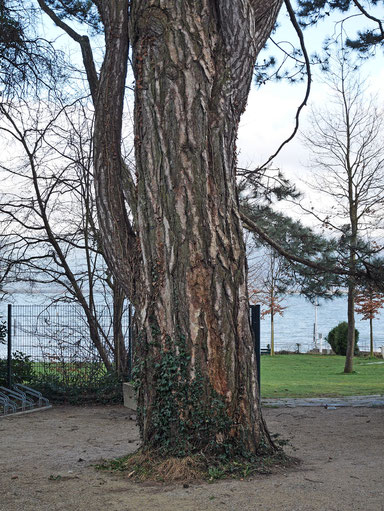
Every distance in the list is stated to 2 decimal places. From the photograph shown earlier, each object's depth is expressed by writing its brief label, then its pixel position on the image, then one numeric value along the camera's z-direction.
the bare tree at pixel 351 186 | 20.39
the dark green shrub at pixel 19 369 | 10.96
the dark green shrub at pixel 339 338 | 28.95
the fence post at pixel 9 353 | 10.78
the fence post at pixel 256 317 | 9.30
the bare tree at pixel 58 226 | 10.82
